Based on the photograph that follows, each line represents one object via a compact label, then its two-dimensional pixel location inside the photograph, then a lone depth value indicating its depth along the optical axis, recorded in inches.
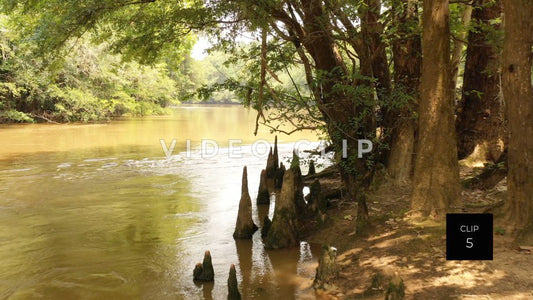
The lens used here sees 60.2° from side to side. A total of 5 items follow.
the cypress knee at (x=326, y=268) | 253.6
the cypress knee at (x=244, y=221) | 360.5
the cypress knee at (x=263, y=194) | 478.0
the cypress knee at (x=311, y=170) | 560.5
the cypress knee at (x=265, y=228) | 360.2
